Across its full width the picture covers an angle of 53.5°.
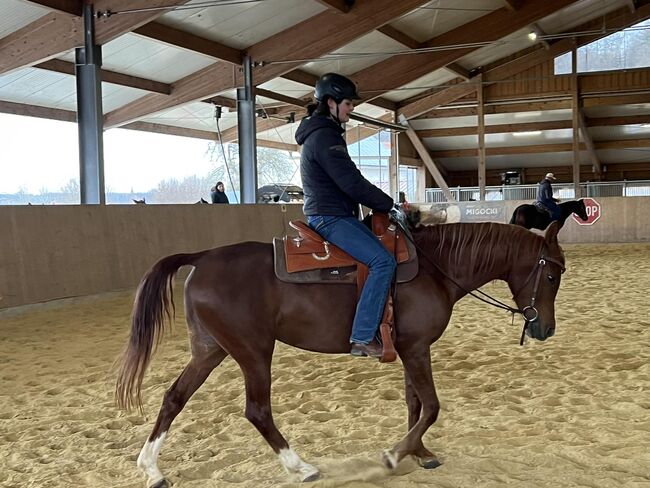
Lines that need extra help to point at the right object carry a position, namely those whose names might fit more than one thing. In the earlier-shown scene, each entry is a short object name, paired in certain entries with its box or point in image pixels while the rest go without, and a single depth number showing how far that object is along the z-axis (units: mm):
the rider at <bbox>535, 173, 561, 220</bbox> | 14531
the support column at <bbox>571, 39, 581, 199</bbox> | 20578
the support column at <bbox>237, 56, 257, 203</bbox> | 14570
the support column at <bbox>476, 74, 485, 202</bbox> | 21441
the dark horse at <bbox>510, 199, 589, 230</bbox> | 14333
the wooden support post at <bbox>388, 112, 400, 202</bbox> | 23328
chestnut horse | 3367
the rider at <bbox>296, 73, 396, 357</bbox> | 3383
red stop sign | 18141
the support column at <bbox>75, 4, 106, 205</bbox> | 10234
